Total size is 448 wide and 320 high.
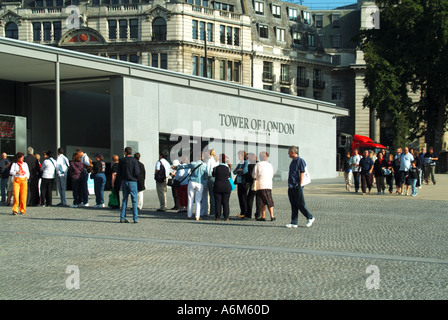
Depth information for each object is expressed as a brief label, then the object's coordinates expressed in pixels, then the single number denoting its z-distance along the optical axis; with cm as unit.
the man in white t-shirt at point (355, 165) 2723
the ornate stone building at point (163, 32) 7256
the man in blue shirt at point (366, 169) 2567
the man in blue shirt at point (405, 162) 2481
